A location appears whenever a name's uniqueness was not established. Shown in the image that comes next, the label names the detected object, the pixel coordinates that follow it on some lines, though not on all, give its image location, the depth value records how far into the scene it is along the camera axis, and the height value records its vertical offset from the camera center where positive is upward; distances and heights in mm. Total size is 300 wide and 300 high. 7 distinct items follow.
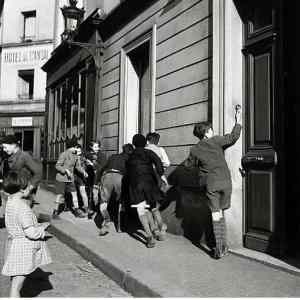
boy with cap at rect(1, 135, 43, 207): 5922 +79
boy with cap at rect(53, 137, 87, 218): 9516 -62
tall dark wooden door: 5633 +509
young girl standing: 3799 -597
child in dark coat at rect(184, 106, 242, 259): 5539 -76
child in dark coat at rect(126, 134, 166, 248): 6484 -237
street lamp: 11977 +4629
